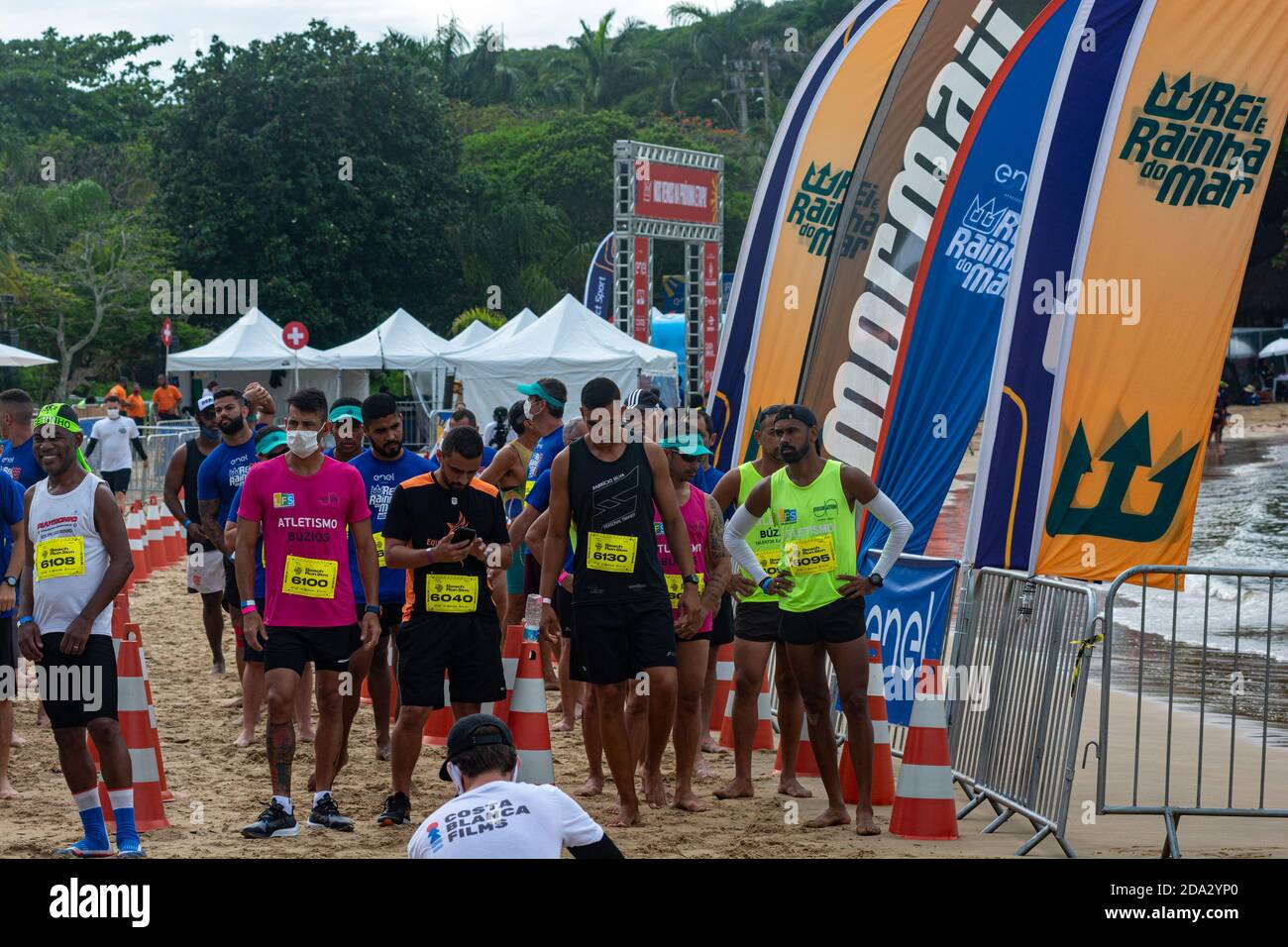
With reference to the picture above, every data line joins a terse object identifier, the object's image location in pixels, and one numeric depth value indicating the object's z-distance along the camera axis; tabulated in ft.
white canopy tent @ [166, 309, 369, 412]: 106.52
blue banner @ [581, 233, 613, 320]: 112.57
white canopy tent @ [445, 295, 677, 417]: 92.63
